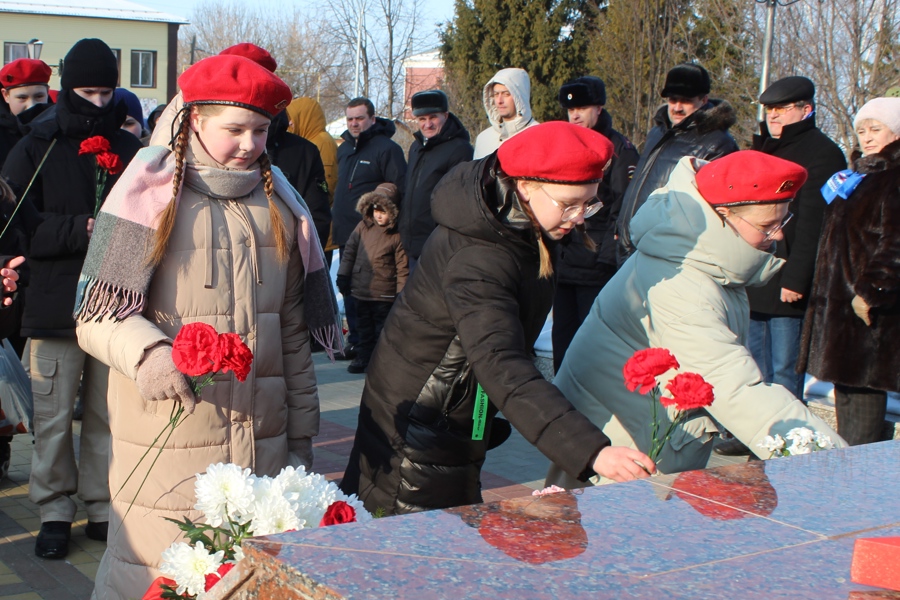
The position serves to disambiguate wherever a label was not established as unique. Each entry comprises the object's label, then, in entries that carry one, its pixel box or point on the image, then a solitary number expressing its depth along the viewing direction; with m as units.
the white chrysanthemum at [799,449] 2.84
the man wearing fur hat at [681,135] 6.10
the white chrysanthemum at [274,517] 2.01
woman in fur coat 5.49
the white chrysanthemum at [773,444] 2.96
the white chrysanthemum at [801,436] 2.86
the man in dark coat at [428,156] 8.43
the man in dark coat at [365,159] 9.83
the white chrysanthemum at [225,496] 2.02
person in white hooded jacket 7.33
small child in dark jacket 9.41
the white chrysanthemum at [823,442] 2.90
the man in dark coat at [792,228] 6.43
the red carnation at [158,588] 2.01
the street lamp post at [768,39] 15.15
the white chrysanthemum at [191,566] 1.92
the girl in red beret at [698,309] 3.17
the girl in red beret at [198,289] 2.99
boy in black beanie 4.56
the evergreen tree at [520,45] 30.48
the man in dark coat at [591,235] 6.87
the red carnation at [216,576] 1.88
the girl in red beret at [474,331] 2.75
